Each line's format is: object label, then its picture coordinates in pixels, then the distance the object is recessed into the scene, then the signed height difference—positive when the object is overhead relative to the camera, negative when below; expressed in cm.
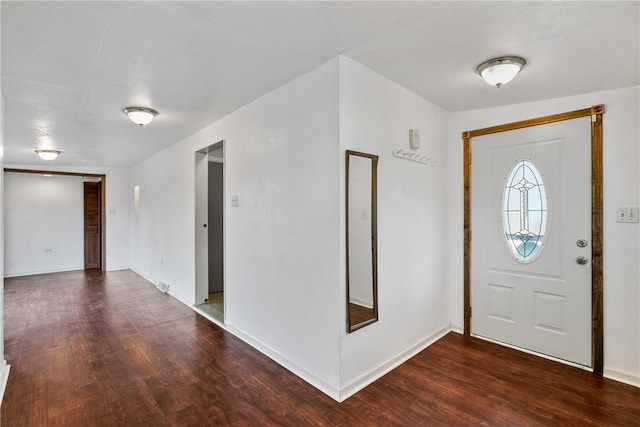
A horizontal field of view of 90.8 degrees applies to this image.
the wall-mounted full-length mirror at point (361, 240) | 231 -21
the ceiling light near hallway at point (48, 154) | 511 +97
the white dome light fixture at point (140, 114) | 321 +101
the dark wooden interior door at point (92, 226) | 749 -31
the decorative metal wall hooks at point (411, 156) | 276 +52
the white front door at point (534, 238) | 271 -26
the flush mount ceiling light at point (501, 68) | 216 +99
